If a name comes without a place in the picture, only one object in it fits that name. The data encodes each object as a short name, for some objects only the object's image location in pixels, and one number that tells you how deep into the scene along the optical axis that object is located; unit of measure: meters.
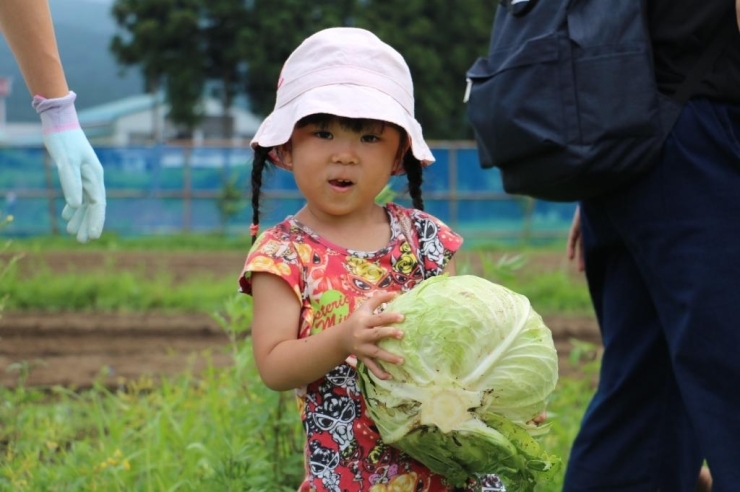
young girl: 2.14
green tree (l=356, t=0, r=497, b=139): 39.66
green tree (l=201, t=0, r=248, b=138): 41.25
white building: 62.12
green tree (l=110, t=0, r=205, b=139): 40.62
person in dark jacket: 2.37
